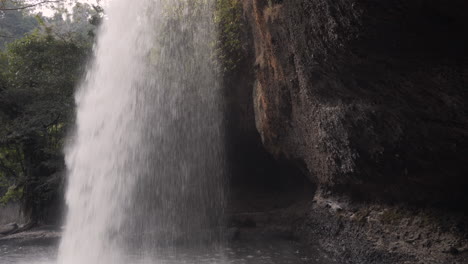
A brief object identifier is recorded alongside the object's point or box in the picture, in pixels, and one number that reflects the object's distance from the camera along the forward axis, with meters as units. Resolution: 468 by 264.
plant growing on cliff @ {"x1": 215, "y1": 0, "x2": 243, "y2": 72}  7.72
